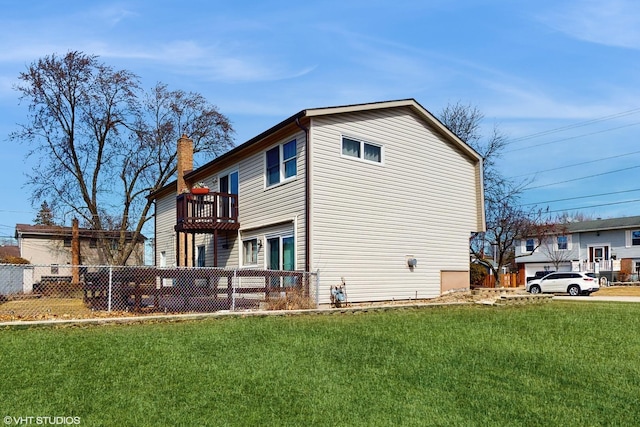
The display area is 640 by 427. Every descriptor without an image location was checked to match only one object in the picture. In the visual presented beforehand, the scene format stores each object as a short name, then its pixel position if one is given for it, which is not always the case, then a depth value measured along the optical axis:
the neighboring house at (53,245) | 39.28
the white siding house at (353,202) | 14.65
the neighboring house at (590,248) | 41.75
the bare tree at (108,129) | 31.67
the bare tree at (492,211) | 30.25
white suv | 27.14
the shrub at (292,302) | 12.47
